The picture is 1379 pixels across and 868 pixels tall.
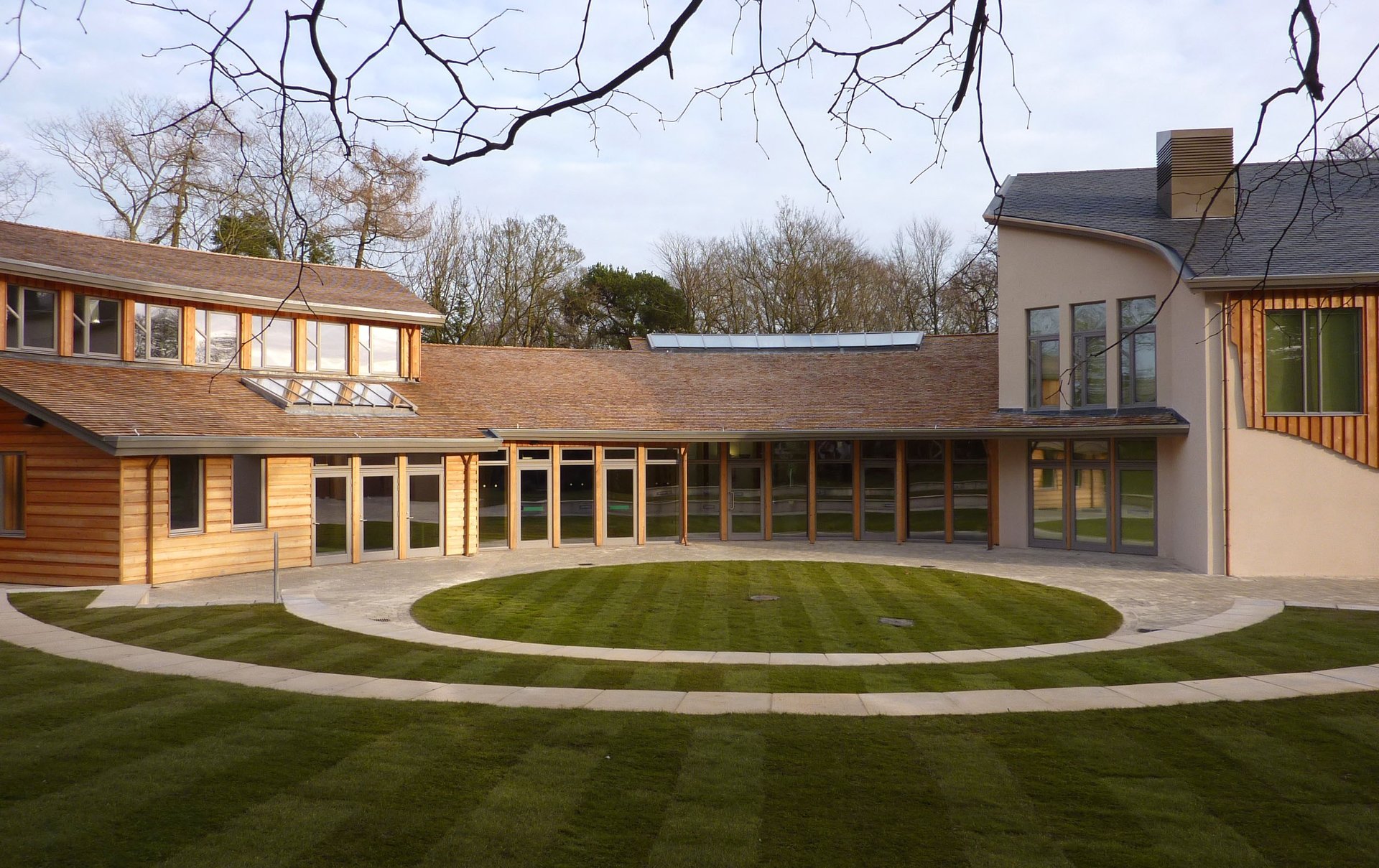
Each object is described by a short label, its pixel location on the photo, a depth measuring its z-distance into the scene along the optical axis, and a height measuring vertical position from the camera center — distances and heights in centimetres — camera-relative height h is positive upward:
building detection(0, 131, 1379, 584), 1590 +55
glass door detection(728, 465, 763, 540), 2322 -147
